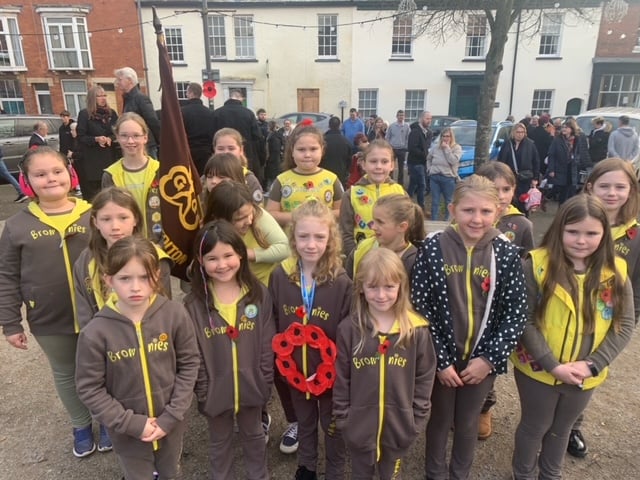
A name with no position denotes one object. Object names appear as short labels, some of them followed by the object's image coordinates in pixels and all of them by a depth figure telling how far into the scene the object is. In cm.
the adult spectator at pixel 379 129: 1264
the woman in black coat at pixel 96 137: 508
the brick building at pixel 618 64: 2098
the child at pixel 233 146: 326
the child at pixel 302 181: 325
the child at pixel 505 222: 290
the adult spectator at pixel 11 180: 995
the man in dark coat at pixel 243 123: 661
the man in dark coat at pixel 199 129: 597
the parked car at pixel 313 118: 1620
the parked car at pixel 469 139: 1056
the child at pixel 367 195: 314
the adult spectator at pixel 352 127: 1271
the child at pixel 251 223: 256
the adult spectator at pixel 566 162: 872
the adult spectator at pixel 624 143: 874
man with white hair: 462
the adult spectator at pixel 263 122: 1111
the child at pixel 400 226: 243
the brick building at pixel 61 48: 2195
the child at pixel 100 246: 230
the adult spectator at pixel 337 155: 814
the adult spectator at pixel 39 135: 964
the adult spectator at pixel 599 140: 919
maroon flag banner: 236
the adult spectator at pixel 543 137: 1018
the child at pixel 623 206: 256
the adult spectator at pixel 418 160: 916
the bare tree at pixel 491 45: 817
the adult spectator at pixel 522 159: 765
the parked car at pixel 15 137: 1141
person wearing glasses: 296
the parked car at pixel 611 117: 1054
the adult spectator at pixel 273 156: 1071
